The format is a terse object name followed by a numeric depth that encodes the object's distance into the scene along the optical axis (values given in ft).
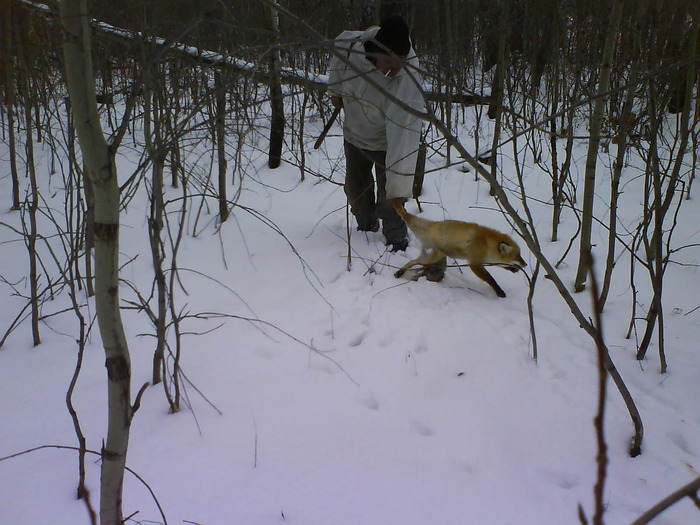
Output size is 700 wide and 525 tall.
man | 12.55
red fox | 12.35
